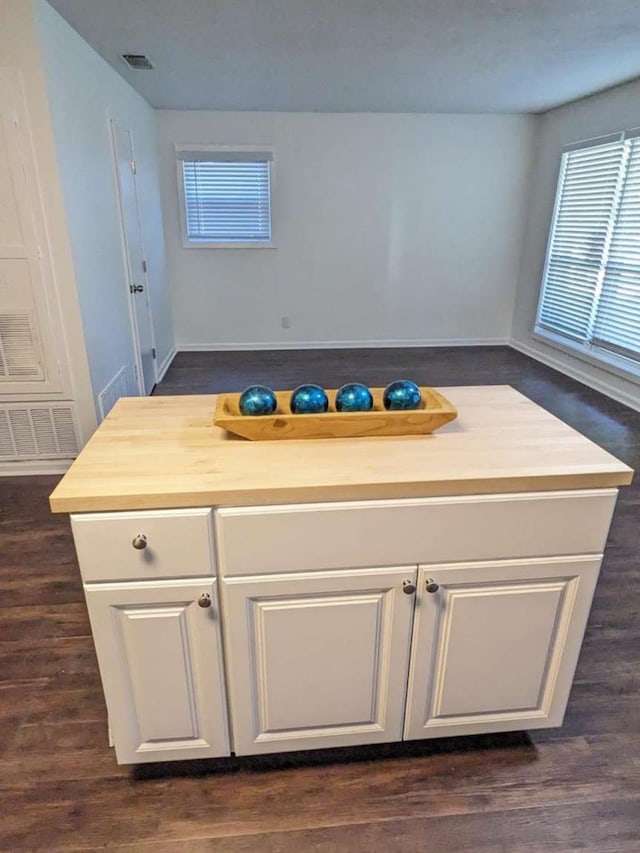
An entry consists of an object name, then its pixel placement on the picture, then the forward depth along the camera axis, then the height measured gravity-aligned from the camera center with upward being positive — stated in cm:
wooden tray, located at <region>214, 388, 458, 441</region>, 128 -45
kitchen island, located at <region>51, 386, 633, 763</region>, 111 -73
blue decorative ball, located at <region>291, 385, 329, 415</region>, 134 -42
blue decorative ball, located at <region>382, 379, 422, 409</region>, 137 -41
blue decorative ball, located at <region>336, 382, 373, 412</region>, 136 -42
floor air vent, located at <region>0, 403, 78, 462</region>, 298 -113
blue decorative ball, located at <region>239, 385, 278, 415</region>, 132 -42
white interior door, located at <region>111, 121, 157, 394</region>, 375 -28
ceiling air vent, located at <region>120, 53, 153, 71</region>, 341 +98
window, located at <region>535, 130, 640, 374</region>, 426 -23
